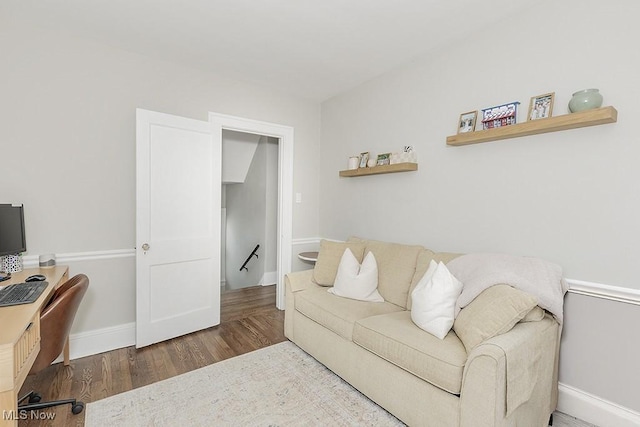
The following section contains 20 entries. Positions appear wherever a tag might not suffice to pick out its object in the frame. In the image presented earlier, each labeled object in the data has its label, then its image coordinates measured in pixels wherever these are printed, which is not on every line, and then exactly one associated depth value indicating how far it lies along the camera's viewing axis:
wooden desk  1.16
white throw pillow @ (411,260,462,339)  1.81
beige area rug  1.84
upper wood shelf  1.71
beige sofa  1.42
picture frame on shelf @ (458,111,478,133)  2.38
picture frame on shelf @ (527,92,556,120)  1.97
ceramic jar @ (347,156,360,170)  3.41
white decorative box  2.84
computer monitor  2.09
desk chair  1.66
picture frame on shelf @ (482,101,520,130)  2.14
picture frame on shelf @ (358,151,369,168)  3.32
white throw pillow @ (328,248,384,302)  2.56
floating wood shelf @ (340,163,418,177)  2.83
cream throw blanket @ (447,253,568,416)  1.47
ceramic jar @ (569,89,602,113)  1.76
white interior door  2.73
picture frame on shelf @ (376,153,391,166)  3.06
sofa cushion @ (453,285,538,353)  1.58
